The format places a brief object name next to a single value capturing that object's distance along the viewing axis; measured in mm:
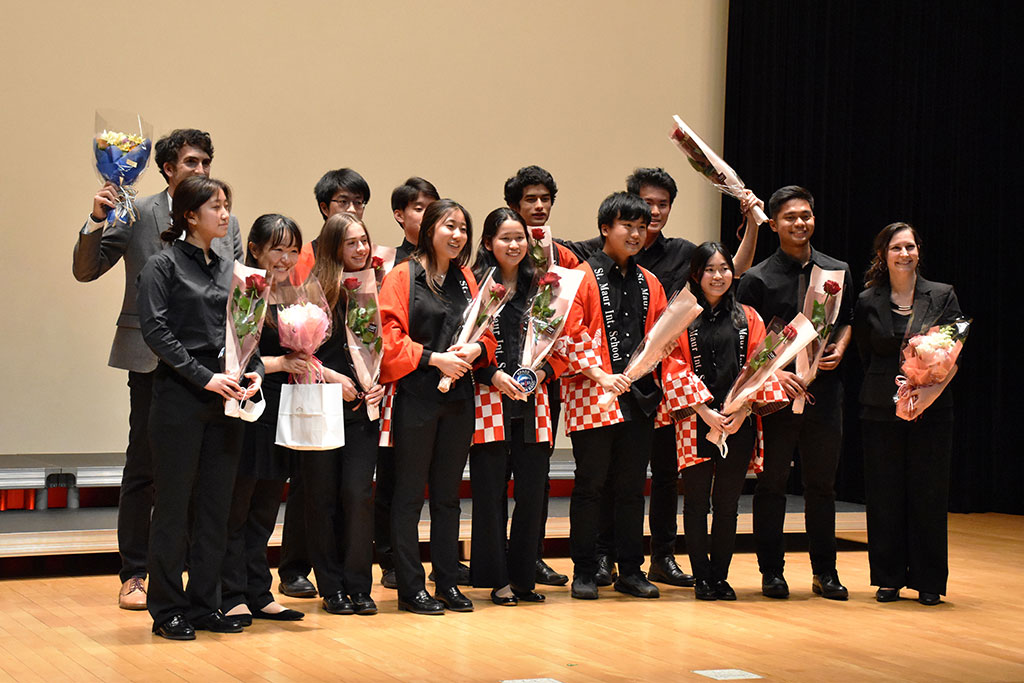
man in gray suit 3975
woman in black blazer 4367
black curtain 7574
